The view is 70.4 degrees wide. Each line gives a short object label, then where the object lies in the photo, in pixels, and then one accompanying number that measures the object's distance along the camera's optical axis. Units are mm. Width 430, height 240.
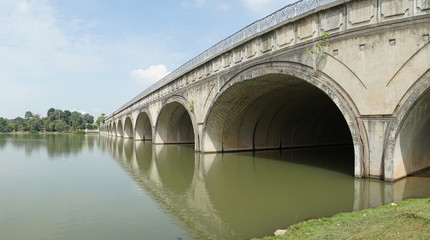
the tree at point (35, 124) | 111062
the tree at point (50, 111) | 139300
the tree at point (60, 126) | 109312
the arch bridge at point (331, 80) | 8508
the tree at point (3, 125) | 113250
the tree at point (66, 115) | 131875
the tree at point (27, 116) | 157375
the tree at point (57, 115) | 129875
